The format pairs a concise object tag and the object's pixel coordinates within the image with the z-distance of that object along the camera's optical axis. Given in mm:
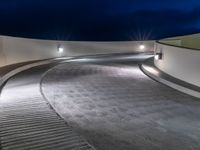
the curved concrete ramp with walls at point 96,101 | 2188
